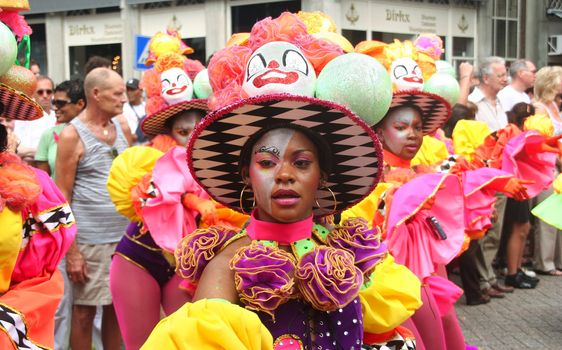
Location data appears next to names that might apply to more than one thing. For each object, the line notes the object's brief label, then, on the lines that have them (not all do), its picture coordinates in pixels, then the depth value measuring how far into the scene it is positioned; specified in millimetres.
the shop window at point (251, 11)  16953
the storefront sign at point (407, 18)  16750
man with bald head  5156
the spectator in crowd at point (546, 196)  8609
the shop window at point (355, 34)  16750
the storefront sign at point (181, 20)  17594
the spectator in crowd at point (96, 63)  7008
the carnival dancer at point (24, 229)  3018
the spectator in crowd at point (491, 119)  7914
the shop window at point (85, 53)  18875
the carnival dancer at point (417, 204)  3902
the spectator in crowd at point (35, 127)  6926
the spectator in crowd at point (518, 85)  8844
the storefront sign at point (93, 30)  18750
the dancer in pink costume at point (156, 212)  4289
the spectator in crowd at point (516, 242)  8352
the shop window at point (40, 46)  19844
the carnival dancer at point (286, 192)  2426
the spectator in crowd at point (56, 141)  5195
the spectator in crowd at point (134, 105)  8336
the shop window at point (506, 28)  20500
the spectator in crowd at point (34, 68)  7980
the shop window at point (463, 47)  19141
